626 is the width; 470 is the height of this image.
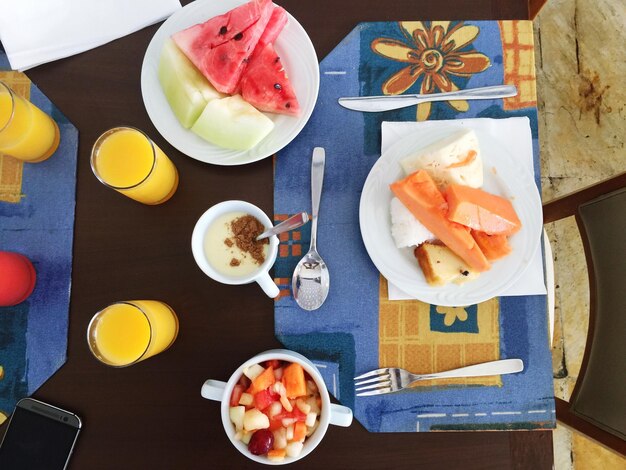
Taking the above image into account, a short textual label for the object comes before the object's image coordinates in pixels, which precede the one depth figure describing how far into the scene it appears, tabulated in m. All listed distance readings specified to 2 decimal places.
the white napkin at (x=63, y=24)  1.00
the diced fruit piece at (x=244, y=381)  0.86
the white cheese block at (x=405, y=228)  0.92
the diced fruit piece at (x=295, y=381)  0.83
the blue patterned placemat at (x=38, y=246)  0.95
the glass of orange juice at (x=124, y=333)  0.86
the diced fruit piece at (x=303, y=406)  0.82
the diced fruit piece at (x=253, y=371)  0.84
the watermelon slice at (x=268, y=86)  0.93
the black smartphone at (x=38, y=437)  0.93
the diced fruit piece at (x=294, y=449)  0.81
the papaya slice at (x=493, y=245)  0.92
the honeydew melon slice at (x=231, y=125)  0.91
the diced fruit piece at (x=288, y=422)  0.82
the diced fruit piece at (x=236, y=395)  0.84
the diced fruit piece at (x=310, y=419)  0.82
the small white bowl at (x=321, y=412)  0.81
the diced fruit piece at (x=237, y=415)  0.83
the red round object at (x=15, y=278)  0.90
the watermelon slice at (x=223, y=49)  0.92
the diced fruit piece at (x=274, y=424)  0.83
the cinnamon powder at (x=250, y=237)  0.89
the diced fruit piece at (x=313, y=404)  0.83
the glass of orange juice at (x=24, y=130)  0.90
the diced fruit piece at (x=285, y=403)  0.83
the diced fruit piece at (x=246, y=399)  0.84
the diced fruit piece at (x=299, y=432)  0.81
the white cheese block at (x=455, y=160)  0.92
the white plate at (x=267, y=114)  0.95
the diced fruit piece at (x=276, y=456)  0.80
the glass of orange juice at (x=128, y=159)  0.88
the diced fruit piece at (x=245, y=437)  0.83
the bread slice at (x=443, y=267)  0.91
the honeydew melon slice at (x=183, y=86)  0.92
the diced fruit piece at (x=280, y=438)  0.82
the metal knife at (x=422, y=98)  1.00
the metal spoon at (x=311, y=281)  0.96
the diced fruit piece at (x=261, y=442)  0.80
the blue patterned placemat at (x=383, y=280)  0.95
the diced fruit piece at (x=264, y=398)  0.83
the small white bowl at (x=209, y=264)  0.85
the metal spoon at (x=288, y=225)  0.86
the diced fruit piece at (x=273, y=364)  0.86
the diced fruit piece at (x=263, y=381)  0.83
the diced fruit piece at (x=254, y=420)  0.81
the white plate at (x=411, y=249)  0.92
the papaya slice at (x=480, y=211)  0.89
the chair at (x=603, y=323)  0.91
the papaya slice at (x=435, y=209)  0.90
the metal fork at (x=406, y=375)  0.94
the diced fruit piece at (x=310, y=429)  0.82
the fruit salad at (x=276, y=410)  0.81
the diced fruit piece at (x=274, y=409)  0.83
